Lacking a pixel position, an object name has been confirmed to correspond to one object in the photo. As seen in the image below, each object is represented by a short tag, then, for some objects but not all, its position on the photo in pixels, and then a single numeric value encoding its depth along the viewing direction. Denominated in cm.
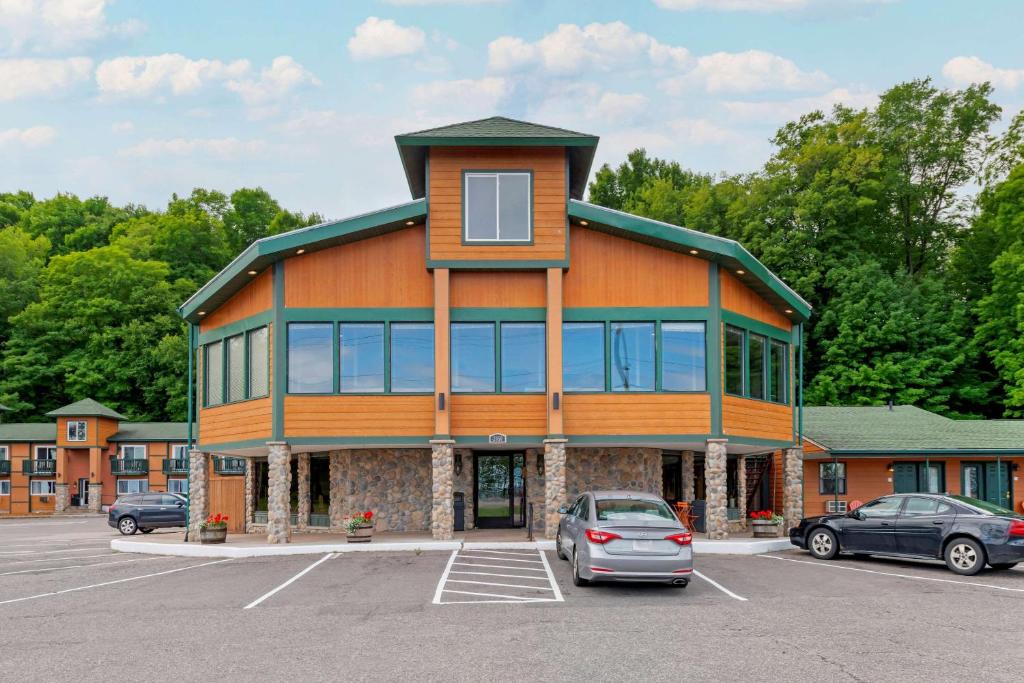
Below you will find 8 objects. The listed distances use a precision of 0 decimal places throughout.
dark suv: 3234
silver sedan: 1385
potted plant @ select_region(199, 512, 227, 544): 2331
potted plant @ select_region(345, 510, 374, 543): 2175
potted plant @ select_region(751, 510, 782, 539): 2300
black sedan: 1622
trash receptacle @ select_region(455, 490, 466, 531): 2498
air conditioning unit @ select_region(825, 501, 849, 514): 2856
